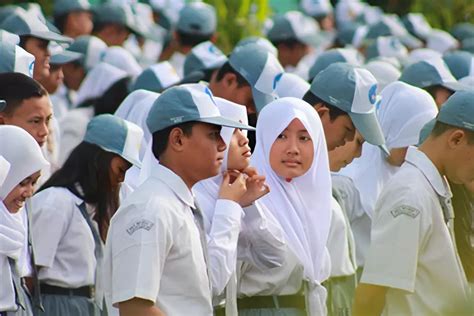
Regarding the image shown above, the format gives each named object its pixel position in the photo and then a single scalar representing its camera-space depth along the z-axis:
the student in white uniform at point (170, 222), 11.92
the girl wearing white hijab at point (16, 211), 13.23
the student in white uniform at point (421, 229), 13.65
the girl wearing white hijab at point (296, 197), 14.56
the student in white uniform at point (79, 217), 15.11
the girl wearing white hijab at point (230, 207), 13.06
